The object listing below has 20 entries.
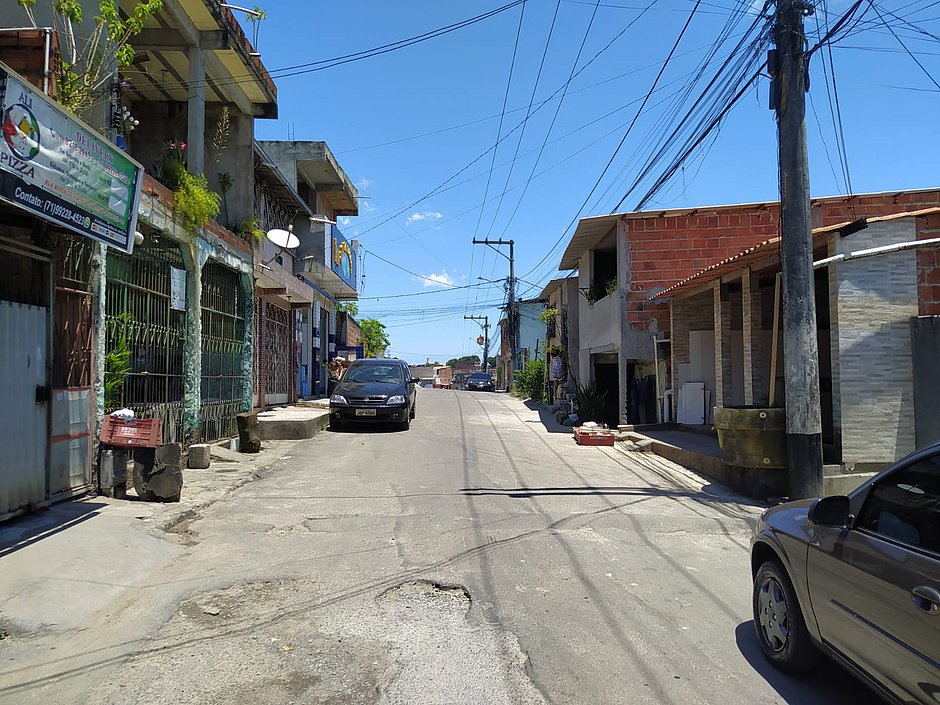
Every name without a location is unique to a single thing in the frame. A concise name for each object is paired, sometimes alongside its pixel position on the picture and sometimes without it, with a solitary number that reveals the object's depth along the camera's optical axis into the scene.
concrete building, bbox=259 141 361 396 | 20.14
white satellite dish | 15.16
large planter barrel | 8.66
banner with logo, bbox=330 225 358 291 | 22.58
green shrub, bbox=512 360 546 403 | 30.73
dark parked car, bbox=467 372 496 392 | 53.69
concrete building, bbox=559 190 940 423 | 16.55
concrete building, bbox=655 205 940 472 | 8.70
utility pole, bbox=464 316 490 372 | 78.07
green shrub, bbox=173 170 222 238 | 9.79
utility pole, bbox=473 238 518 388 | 42.53
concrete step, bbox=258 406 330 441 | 13.35
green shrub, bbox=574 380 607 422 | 18.95
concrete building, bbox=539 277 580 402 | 25.56
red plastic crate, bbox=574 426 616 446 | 14.28
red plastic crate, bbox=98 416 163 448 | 7.09
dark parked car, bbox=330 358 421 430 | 14.59
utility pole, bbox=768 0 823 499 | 8.33
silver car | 2.59
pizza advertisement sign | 4.96
